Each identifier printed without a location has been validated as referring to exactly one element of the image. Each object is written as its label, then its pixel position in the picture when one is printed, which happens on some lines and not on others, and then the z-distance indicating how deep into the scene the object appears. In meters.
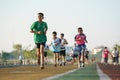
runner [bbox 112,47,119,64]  37.44
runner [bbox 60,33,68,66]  24.25
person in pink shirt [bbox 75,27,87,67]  20.12
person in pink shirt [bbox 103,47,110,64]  39.69
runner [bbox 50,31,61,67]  22.56
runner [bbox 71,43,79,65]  20.50
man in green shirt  15.08
